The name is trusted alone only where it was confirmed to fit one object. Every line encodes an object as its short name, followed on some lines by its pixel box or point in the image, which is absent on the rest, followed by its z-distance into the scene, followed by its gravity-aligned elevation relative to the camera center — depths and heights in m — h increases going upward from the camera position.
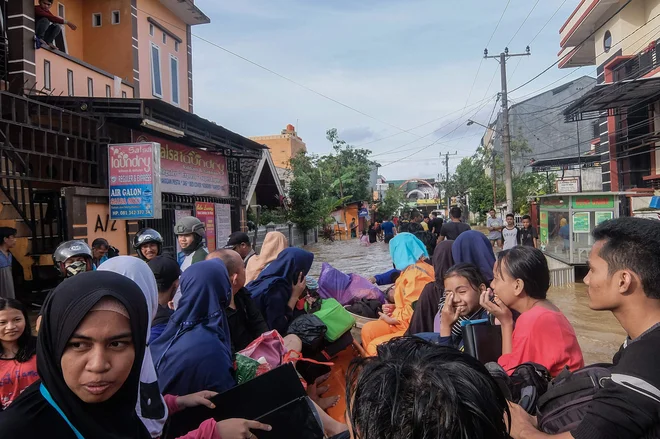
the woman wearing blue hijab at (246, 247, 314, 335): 3.46 -0.46
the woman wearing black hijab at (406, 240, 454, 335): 3.60 -0.68
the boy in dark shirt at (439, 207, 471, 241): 7.40 -0.17
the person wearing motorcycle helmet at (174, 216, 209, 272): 4.69 -0.09
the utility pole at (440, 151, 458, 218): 51.25 +4.00
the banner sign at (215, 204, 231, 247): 11.77 +0.11
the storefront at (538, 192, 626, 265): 10.88 -0.11
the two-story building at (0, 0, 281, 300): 7.22 +1.83
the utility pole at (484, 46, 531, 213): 18.95 +3.66
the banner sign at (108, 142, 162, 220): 7.49 +0.80
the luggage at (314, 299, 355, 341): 3.30 -0.69
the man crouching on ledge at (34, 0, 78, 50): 7.93 +3.59
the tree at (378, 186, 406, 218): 39.20 +1.43
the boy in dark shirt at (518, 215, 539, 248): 12.52 -0.51
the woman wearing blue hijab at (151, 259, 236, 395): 2.14 -0.53
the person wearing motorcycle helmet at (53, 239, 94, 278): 4.13 -0.21
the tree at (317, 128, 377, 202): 32.91 +3.73
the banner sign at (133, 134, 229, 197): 9.77 +1.33
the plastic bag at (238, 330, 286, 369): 2.54 -0.67
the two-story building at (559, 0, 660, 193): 12.83 +3.14
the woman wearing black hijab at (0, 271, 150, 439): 1.35 -0.39
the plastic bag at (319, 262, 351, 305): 5.42 -0.71
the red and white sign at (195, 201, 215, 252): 10.98 +0.23
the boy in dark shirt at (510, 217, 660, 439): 1.30 -0.37
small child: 24.09 -0.99
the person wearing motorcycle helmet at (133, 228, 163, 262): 4.77 -0.14
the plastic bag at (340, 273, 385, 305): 5.45 -0.80
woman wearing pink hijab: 4.75 -0.27
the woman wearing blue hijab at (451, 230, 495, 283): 3.95 -0.30
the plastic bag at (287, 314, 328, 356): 3.11 -0.70
